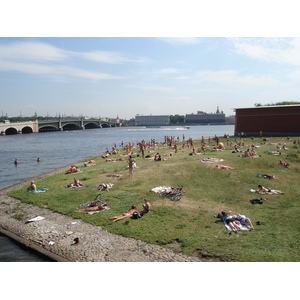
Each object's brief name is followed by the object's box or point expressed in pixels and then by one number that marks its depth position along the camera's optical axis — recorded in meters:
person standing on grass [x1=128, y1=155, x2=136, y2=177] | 19.63
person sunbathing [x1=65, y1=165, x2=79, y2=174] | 24.75
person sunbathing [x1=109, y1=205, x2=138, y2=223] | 12.73
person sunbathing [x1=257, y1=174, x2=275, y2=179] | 17.80
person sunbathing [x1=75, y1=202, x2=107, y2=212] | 14.18
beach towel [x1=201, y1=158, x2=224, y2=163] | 22.08
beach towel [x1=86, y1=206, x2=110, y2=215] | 13.87
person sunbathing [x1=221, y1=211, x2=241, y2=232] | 11.10
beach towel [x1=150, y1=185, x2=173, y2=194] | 15.94
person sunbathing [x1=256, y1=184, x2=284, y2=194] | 15.26
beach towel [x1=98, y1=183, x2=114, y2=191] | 17.37
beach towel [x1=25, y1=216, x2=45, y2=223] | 13.87
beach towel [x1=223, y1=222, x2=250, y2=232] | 11.07
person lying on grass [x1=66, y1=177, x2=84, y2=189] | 18.77
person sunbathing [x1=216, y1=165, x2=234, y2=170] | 19.57
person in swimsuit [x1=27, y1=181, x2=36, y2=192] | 18.94
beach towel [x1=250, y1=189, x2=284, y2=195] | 15.18
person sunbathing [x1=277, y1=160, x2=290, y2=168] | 20.56
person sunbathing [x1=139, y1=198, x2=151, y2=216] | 13.16
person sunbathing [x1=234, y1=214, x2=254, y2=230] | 11.16
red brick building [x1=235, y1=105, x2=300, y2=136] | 42.19
